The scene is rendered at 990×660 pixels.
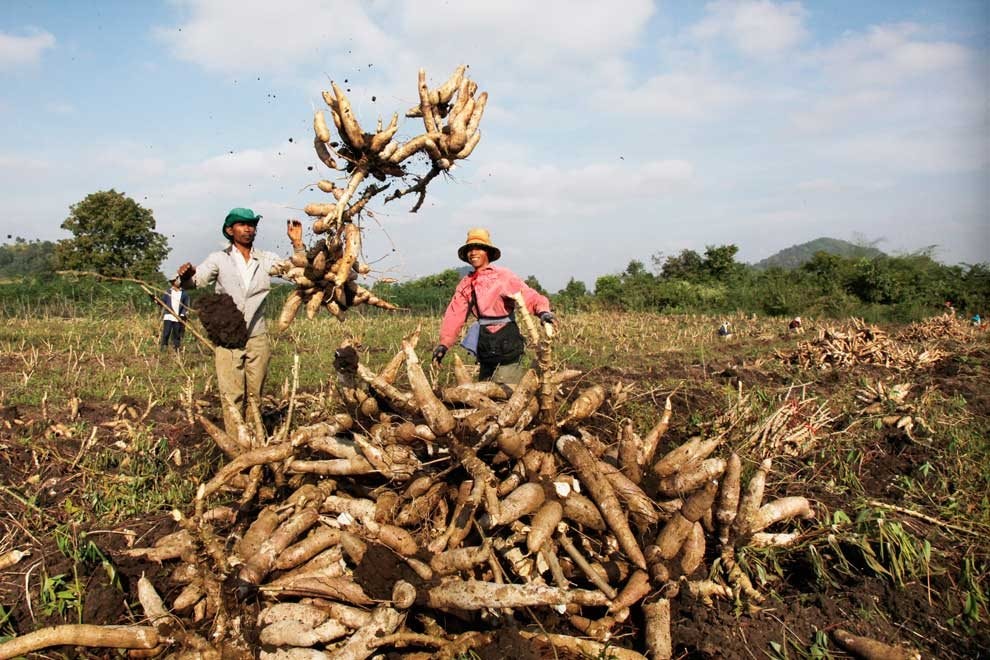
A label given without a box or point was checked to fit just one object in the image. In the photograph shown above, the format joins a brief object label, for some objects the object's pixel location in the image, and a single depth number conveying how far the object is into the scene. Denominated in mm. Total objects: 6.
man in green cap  3771
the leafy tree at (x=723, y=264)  26878
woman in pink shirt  4109
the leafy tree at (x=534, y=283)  27522
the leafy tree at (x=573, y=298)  22141
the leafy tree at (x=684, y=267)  27953
